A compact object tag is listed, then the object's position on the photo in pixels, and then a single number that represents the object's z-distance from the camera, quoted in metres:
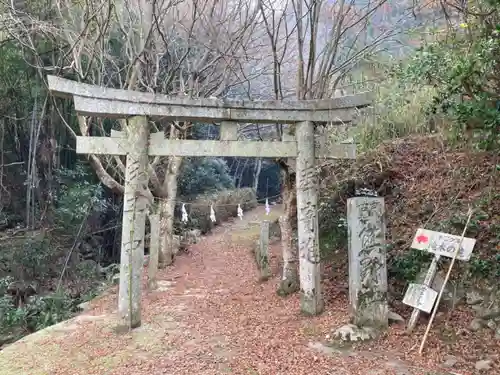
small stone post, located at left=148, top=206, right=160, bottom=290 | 7.08
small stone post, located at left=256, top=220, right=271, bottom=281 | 7.08
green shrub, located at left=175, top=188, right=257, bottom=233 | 12.93
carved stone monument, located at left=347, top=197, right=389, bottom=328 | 4.35
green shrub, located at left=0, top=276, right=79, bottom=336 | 7.27
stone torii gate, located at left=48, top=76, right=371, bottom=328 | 4.49
